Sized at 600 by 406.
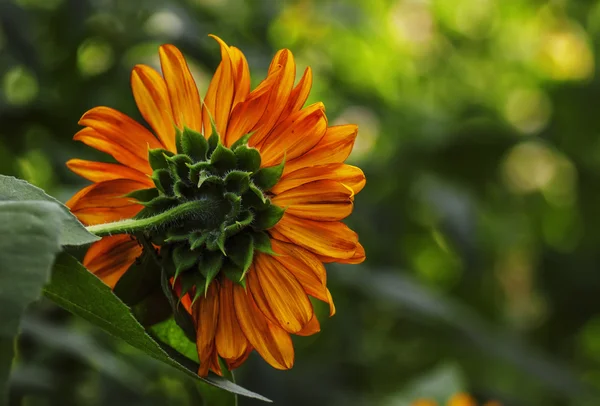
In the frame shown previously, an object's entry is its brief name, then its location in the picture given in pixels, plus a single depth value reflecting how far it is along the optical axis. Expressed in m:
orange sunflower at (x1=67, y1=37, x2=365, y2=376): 1.17
